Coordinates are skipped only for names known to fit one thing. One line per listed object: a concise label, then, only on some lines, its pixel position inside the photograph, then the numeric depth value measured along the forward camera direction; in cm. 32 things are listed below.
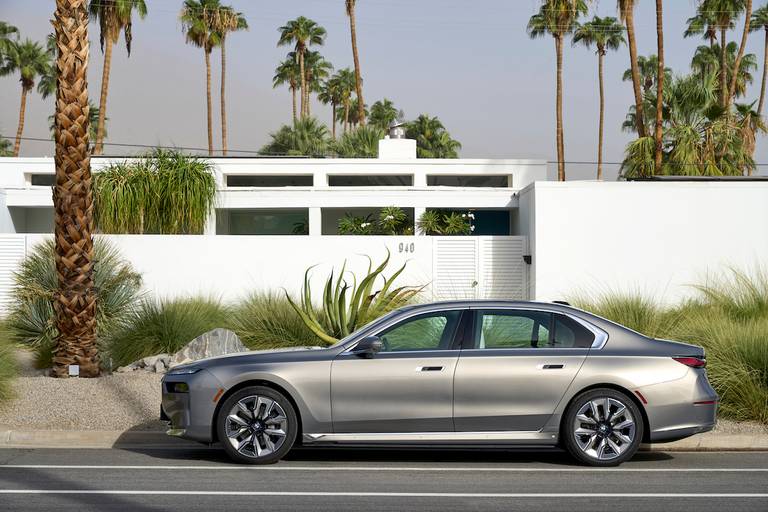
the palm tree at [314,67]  7094
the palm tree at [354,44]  5153
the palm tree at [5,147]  8271
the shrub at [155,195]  2802
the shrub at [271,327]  1752
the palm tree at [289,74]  7125
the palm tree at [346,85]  7944
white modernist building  2300
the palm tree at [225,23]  5678
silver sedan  955
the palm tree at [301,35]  6706
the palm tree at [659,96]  3206
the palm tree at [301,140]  5534
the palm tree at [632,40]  3297
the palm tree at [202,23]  5609
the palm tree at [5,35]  6581
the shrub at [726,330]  1212
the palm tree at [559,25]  4866
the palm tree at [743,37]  4499
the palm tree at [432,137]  6525
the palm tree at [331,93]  7962
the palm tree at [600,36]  6372
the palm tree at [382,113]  7712
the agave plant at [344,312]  1608
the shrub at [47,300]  1798
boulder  1588
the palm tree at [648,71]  6931
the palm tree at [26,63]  6706
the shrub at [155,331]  1714
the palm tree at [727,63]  5769
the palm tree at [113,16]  4438
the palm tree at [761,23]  5625
